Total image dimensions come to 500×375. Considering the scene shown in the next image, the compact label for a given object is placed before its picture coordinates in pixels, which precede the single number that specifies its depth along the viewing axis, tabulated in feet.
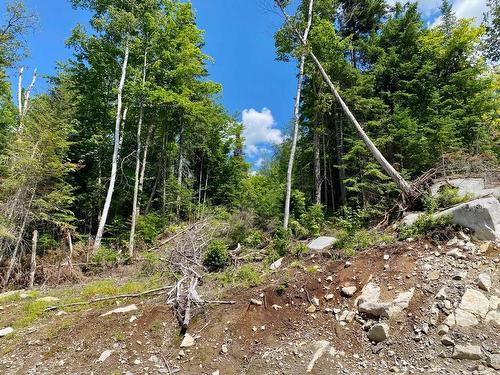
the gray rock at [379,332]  15.98
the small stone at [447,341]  14.64
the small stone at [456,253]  19.12
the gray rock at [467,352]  13.92
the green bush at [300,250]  26.23
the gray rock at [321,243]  26.27
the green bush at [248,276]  22.74
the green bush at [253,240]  34.09
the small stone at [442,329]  15.19
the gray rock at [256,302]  19.98
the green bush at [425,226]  21.74
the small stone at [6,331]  19.72
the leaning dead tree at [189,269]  20.40
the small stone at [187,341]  17.72
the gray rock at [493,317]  15.17
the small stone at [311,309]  18.89
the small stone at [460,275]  17.60
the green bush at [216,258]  28.02
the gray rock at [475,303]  15.74
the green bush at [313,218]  34.81
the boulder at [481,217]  20.04
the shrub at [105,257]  36.29
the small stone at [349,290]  19.06
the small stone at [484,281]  16.79
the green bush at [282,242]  28.35
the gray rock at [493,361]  13.35
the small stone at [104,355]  16.72
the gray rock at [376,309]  16.98
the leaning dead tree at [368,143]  29.12
